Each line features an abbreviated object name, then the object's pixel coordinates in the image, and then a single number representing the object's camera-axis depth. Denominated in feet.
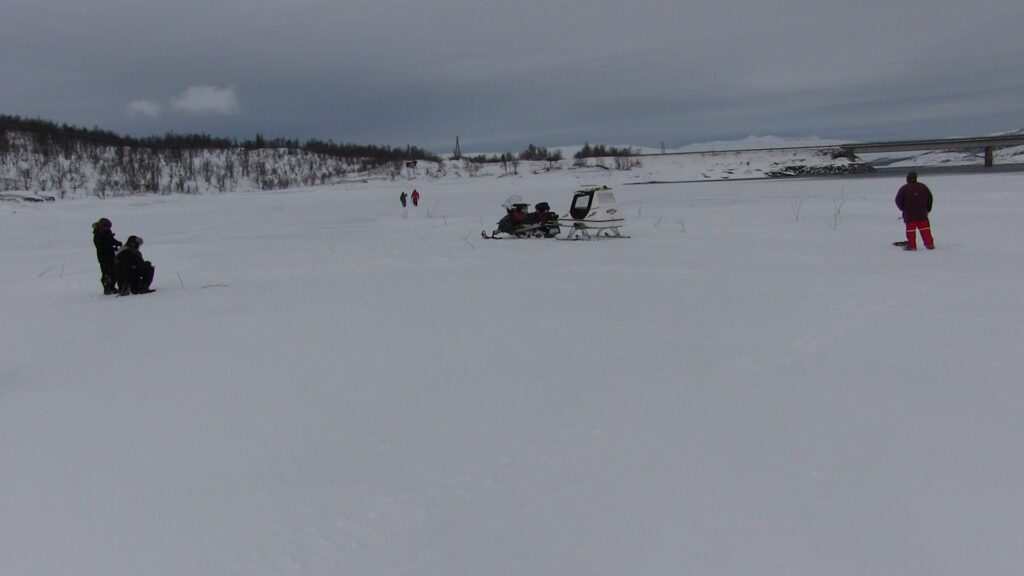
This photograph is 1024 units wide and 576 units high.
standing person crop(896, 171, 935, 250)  36.73
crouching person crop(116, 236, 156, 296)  32.99
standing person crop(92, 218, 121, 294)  33.91
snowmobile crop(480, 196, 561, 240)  57.31
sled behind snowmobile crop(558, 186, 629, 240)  52.10
